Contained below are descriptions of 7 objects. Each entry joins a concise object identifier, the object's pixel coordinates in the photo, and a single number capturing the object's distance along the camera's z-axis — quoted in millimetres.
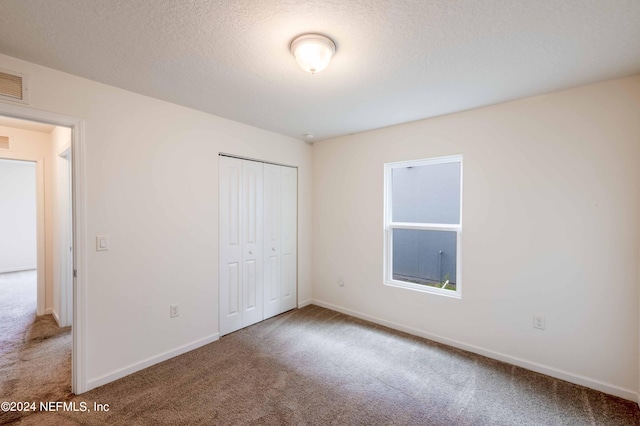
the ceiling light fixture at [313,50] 1631
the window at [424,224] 3092
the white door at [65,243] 3352
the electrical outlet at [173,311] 2726
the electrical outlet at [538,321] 2460
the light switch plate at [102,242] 2271
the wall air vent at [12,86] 1854
